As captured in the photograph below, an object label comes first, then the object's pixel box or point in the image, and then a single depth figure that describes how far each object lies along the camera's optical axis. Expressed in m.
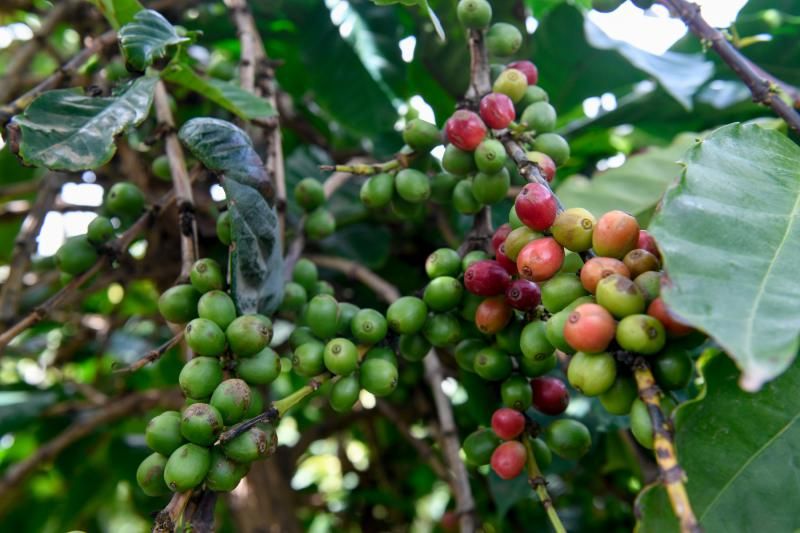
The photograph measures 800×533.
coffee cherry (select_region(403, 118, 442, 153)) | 0.37
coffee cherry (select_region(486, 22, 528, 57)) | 0.39
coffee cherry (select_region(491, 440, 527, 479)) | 0.31
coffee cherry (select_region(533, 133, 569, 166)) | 0.35
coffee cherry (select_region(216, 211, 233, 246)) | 0.36
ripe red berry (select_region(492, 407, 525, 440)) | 0.32
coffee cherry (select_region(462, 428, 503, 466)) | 0.34
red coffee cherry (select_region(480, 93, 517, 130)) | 0.34
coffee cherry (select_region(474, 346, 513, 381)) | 0.33
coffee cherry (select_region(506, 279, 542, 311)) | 0.30
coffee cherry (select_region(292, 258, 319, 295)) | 0.40
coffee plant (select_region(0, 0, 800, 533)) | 0.26
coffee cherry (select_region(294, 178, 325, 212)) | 0.43
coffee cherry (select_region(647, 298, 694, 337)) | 0.24
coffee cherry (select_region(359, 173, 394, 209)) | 0.38
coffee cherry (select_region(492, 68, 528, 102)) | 0.36
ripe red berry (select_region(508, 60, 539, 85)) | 0.38
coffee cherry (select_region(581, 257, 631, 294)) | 0.25
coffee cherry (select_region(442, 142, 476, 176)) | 0.35
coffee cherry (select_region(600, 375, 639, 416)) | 0.25
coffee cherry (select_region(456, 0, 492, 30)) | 0.37
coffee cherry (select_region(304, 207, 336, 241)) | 0.43
